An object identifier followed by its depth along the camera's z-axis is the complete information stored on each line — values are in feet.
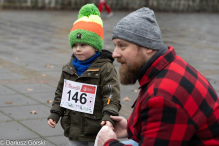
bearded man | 11.38
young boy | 18.19
